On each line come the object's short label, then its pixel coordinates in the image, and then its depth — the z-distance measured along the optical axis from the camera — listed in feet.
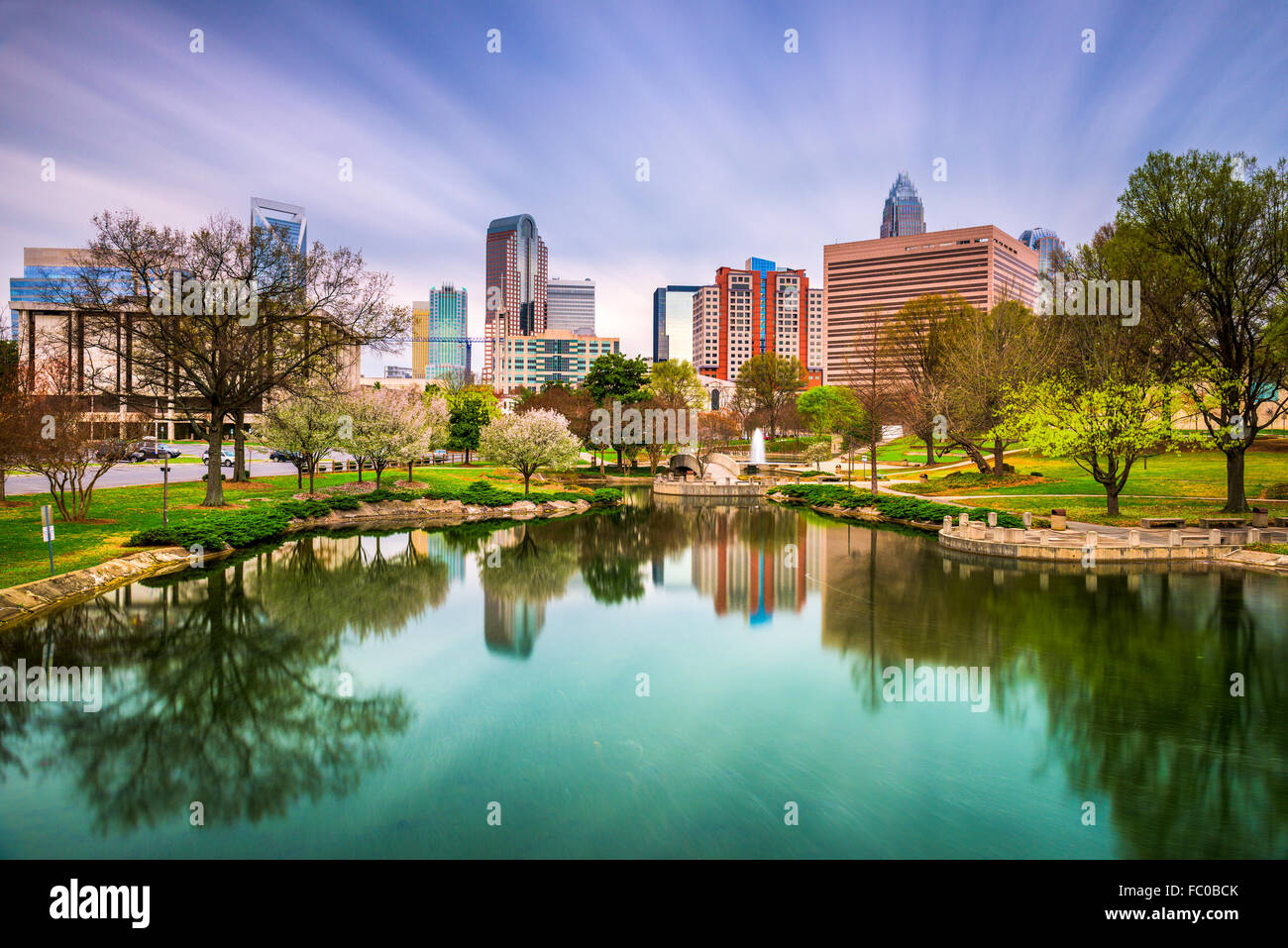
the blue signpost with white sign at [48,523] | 49.08
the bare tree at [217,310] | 87.76
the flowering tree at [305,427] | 115.44
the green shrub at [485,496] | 123.13
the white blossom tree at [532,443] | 135.03
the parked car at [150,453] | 191.09
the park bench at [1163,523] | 81.56
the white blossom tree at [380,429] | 122.42
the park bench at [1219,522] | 78.95
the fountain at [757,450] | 213.09
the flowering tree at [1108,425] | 89.86
